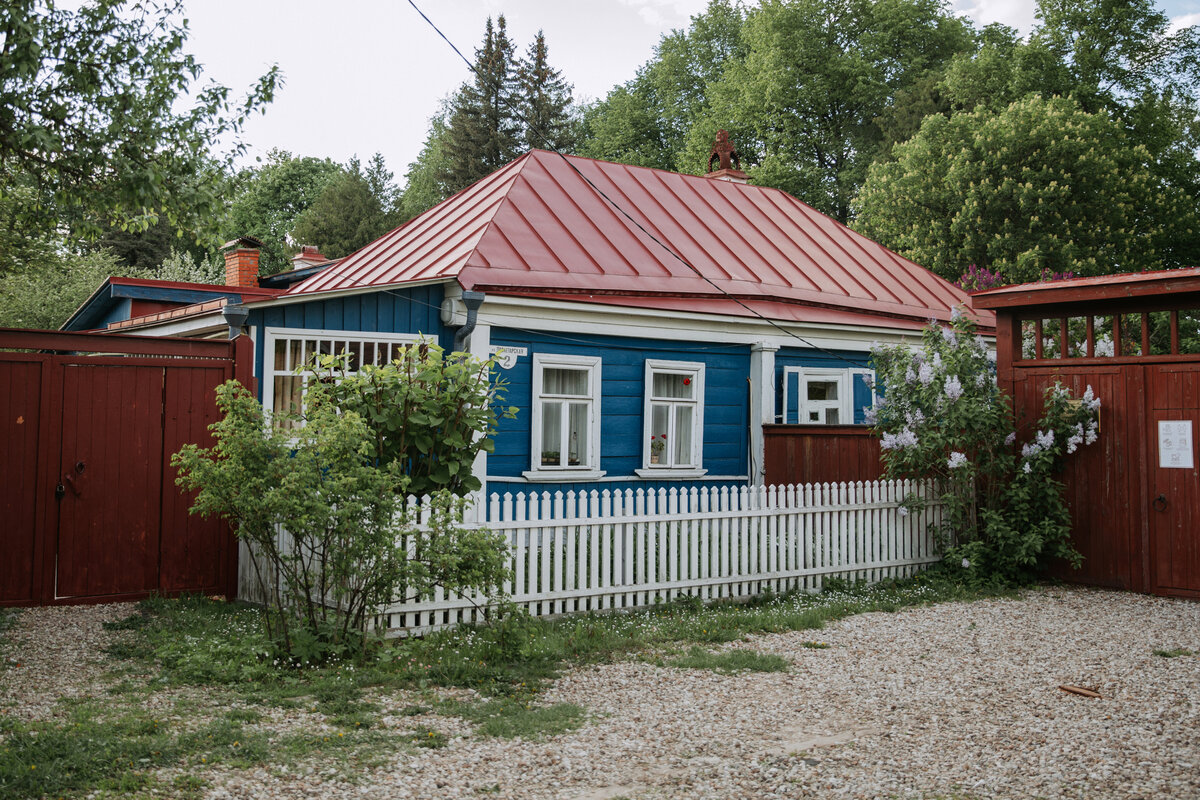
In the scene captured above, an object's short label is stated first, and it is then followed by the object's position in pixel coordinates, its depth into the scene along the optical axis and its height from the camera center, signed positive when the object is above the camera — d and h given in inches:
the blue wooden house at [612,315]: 435.2 +65.9
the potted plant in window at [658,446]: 513.7 +3.4
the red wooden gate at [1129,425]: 400.2 +13.1
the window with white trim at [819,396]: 574.2 +34.5
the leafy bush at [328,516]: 267.4 -18.5
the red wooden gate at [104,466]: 347.9 -6.7
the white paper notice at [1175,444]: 399.5 +5.4
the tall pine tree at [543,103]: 1753.2 +623.8
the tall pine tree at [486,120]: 1727.4 +581.8
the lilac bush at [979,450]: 423.2 +2.6
